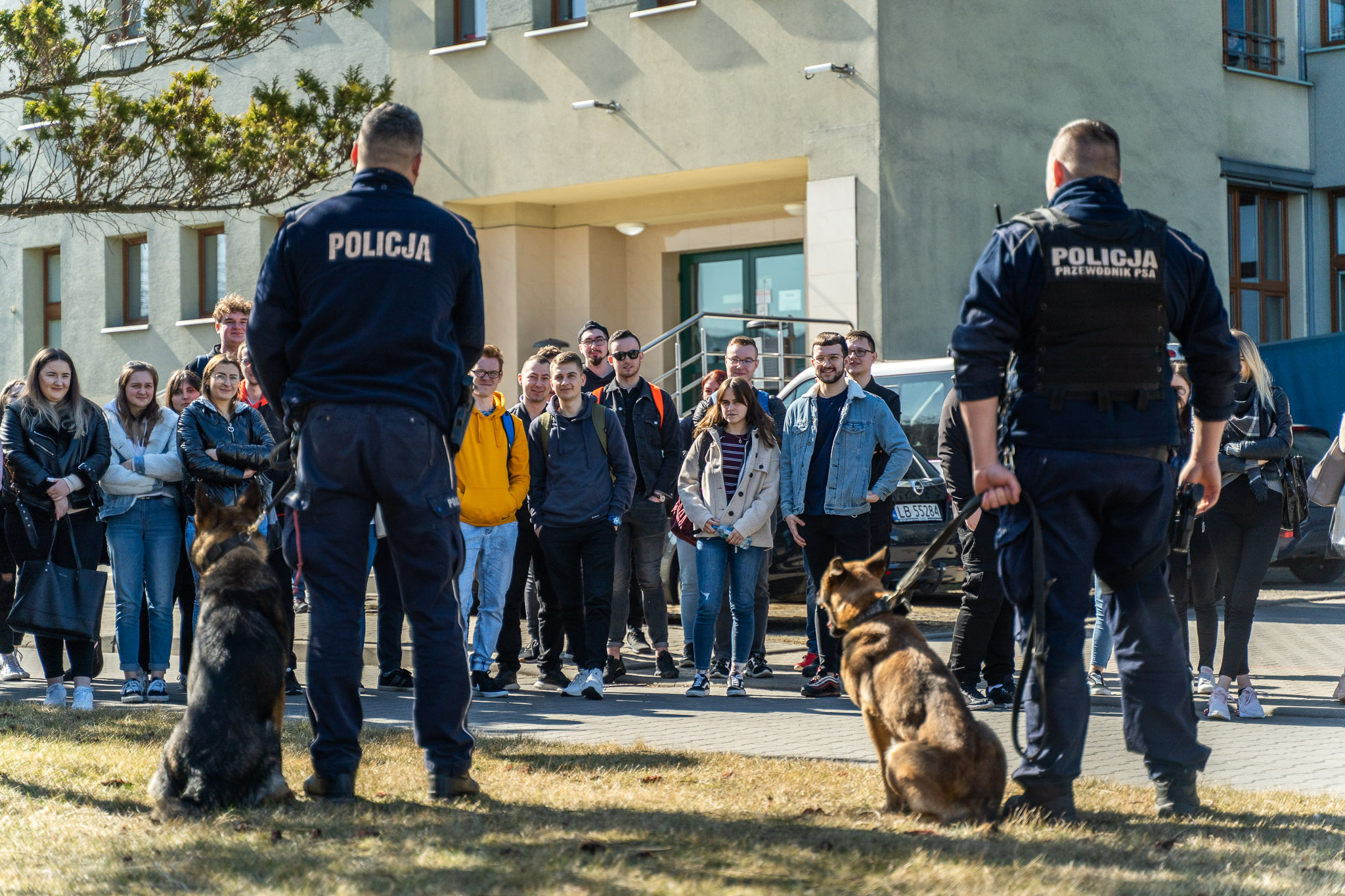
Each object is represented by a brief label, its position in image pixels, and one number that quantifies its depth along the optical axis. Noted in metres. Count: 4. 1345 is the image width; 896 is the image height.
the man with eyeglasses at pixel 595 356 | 10.54
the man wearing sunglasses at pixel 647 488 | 9.79
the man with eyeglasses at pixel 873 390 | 8.84
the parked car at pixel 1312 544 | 13.73
